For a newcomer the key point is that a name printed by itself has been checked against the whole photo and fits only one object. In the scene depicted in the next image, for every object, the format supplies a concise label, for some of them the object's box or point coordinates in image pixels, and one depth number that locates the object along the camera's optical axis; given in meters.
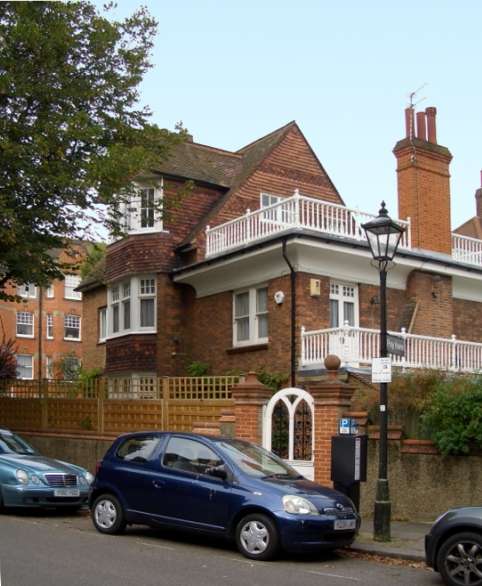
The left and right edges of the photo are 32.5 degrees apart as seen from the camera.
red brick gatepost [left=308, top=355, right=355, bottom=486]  13.80
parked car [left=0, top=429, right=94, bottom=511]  13.29
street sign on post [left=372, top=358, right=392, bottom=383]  11.87
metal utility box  12.20
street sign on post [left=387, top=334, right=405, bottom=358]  14.23
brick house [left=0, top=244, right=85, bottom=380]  53.81
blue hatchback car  10.02
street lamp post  11.56
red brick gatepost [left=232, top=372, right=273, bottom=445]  14.94
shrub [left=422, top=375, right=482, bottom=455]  12.75
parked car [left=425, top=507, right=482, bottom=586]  8.60
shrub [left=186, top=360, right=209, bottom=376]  23.50
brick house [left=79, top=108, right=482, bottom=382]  20.66
